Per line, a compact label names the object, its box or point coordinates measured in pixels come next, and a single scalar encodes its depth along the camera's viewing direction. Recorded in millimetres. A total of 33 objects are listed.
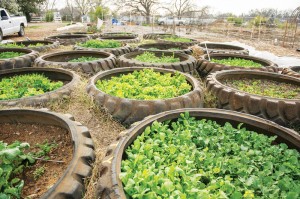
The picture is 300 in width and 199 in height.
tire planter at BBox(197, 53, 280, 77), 4995
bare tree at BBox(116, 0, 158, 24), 34500
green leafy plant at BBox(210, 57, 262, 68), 5354
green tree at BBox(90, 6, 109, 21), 26305
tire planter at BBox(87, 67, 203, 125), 3041
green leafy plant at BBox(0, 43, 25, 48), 7199
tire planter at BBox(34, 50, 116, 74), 4930
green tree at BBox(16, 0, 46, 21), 28766
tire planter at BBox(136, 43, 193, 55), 7445
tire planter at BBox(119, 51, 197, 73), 4777
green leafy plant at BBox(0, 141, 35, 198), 1734
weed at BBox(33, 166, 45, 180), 2046
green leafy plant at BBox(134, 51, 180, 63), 5392
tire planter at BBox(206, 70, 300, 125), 3133
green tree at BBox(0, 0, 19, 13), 20750
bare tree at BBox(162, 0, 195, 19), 25703
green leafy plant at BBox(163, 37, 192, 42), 9809
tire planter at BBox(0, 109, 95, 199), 1653
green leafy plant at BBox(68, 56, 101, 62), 5582
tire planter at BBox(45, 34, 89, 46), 9250
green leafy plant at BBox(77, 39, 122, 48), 7164
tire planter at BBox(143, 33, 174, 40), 11772
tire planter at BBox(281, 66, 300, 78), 4673
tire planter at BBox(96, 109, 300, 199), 1567
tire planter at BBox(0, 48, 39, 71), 5201
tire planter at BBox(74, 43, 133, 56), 6503
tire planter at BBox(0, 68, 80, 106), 3215
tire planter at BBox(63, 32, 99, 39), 10780
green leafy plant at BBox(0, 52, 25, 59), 5841
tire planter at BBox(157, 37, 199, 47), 8383
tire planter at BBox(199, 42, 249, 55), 8078
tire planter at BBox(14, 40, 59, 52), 7190
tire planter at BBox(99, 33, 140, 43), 10076
